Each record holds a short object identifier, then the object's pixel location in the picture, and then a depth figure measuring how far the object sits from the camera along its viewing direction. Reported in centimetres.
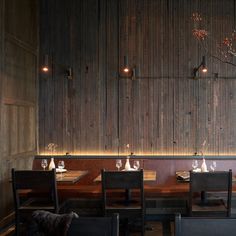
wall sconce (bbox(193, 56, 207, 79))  620
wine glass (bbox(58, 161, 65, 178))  574
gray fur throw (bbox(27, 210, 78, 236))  237
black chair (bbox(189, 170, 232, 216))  457
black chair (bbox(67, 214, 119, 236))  232
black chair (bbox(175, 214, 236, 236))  232
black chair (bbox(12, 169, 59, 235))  460
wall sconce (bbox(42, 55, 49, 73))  620
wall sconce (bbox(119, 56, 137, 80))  662
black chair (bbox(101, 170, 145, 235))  464
